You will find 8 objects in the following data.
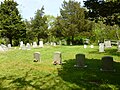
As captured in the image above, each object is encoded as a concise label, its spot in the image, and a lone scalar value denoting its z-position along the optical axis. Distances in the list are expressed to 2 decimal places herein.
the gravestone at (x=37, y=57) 9.43
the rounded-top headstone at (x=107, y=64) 7.28
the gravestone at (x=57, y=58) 8.62
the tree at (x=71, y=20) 23.86
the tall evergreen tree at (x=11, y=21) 23.61
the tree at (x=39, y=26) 28.28
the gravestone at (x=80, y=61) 8.04
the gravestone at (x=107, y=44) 16.06
